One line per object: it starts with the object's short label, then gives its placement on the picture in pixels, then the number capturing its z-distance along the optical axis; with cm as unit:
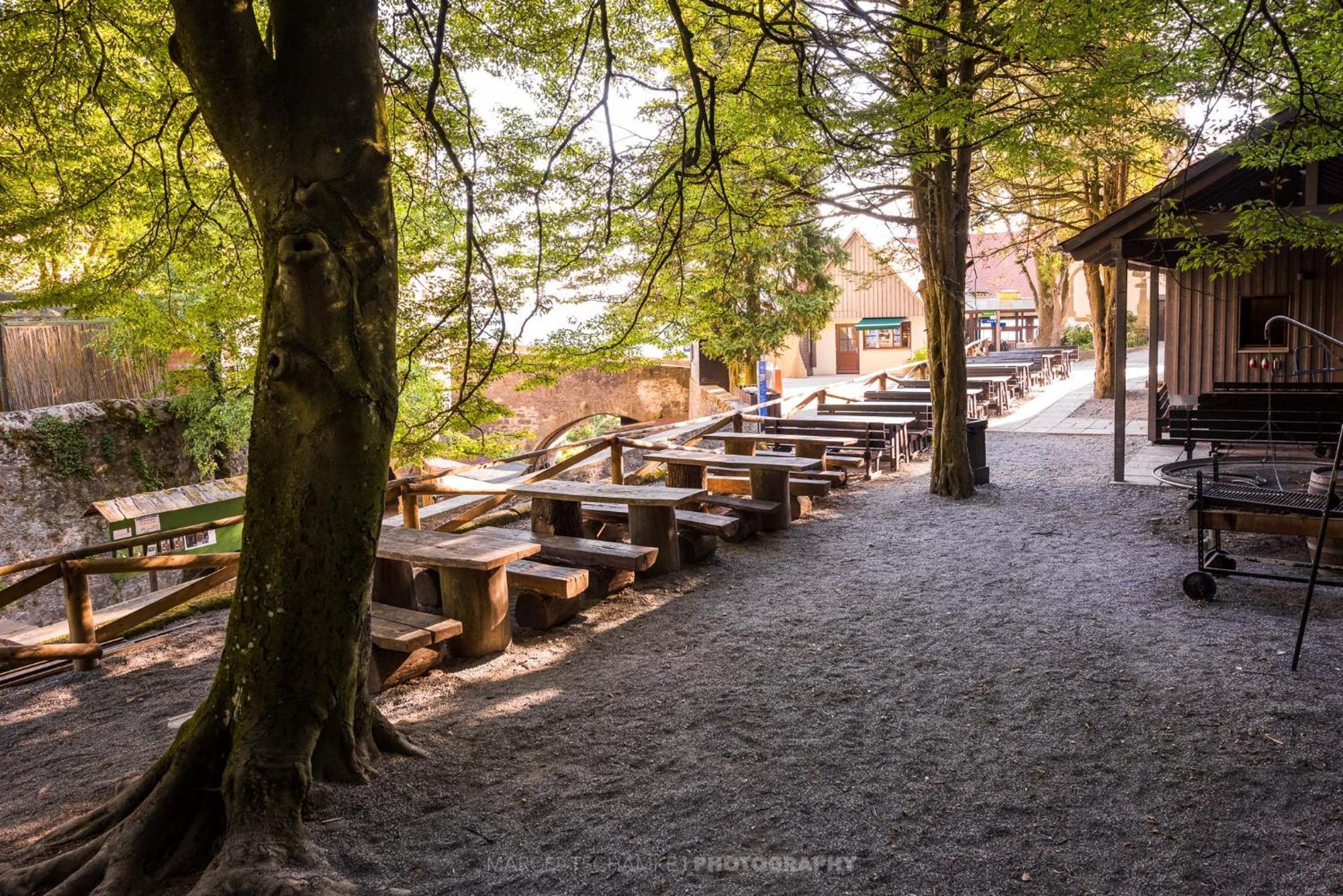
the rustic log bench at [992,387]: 1888
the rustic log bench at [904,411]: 1401
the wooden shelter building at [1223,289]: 1098
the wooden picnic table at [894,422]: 1218
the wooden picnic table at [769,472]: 855
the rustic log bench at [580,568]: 589
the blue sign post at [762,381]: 2003
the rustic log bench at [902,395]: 1542
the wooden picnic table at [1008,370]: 2152
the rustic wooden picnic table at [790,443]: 1032
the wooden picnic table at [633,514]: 691
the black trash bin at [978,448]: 1077
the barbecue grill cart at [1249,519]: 582
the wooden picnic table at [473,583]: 515
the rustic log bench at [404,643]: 461
